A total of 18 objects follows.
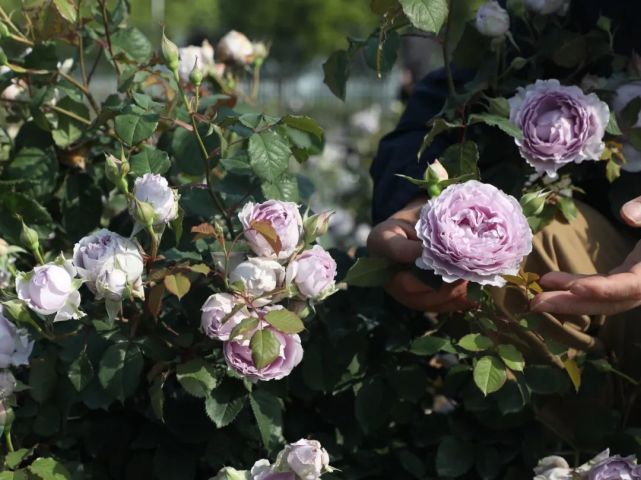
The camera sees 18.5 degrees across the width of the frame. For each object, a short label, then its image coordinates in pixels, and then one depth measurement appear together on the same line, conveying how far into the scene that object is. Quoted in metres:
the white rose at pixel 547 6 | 1.89
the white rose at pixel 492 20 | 1.85
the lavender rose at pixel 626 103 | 1.87
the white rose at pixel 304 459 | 1.62
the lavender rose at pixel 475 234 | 1.62
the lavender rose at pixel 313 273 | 1.64
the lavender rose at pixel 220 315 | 1.63
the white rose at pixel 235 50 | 2.18
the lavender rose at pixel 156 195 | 1.63
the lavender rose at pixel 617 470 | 1.70
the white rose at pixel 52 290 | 1.61
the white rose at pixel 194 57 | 2.01
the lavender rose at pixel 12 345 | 1.67
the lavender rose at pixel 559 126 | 1.79
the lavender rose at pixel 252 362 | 1.63
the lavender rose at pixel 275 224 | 1.64
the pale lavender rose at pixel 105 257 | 1.62
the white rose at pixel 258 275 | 1.64
